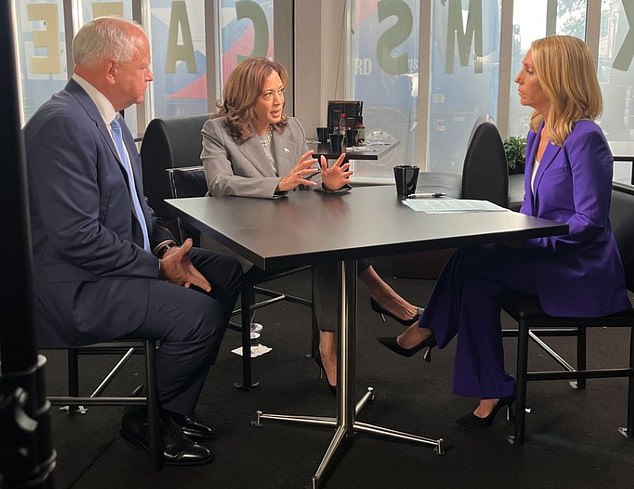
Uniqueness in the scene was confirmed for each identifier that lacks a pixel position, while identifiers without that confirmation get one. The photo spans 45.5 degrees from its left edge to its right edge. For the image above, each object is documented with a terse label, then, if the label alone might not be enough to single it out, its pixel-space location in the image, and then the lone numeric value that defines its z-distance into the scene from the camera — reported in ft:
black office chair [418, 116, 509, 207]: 12.39
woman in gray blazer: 8.57
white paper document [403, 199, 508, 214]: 7.25
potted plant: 15.42
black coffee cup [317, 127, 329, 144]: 13.85
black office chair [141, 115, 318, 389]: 9.11
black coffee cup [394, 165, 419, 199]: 8.14
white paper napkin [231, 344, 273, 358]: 10.39
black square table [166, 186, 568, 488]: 5.71
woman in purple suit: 7.41
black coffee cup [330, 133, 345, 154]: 12.66
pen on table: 8.28
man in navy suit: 6.59
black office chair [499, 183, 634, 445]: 7.51
